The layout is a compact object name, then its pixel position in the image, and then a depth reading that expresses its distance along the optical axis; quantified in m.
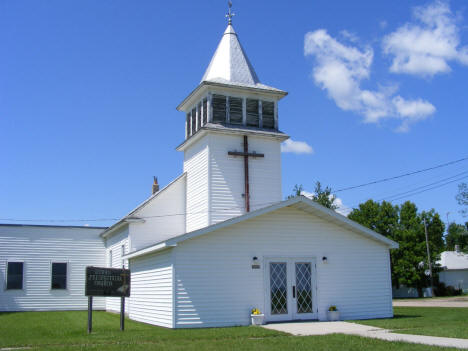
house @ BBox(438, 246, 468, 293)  59.59
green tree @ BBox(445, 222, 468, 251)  44.69
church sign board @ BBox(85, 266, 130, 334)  16.09
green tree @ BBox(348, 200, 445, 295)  51.66
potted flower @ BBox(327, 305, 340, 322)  19.30
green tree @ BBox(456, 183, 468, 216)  42.44
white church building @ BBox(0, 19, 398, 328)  18.25
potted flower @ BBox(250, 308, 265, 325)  17.92
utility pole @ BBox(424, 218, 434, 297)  49.50
